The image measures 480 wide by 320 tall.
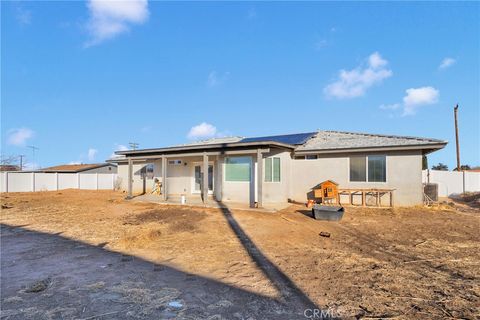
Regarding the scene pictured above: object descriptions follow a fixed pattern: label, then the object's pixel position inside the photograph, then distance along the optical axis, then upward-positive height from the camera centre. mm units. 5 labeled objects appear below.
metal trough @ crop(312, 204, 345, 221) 10102 -1576
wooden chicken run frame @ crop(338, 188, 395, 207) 12727 -1146
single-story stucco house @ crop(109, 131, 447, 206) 12531 +194
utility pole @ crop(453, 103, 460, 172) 25797 +3297
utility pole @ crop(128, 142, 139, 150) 33981 +2955
